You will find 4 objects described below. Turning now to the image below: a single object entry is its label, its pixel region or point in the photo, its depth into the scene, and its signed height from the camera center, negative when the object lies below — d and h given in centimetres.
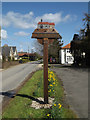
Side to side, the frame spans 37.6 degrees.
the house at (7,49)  6280 +488
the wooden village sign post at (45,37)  554 +98
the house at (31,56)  9975 +288
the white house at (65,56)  5010 +126
